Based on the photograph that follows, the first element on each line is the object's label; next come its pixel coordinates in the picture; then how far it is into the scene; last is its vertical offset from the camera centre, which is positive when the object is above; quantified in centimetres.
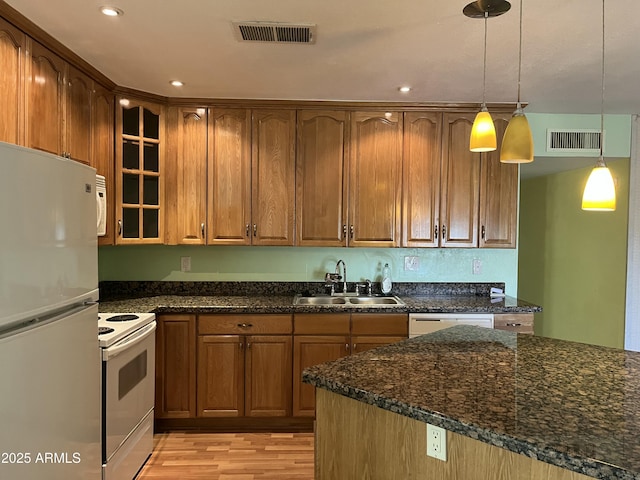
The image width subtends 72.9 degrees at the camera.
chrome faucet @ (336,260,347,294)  358 -33
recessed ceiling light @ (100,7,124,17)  195 +100
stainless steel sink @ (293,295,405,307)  331 -53
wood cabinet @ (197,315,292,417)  306 -95
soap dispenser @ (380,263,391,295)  352 -40
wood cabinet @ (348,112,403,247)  336 +48
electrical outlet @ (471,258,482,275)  365 -27
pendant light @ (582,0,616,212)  159 +17
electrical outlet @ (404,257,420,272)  366 -25
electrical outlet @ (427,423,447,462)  125 -61
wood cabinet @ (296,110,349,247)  334 +46
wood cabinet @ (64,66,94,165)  252 +69
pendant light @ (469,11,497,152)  176 +41
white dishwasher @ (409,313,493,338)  304 -61
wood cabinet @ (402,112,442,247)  336 +52
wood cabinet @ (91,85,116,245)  283 +58
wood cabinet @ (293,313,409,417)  305 -70
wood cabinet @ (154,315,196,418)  303 -96
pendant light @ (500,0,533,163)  165 +36
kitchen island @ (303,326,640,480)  106 -50
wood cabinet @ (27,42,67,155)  219 +68
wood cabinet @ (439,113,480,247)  336 +42
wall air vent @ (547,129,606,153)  359 +79
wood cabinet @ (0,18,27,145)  197 +69
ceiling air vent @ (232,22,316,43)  208 +99
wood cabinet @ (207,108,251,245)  331 +47
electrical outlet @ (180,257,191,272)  360 -27
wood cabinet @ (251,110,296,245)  332 +46
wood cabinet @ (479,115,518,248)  336 +26
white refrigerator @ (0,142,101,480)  128 -31
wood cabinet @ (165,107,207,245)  330 +48
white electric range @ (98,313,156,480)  215 -89
